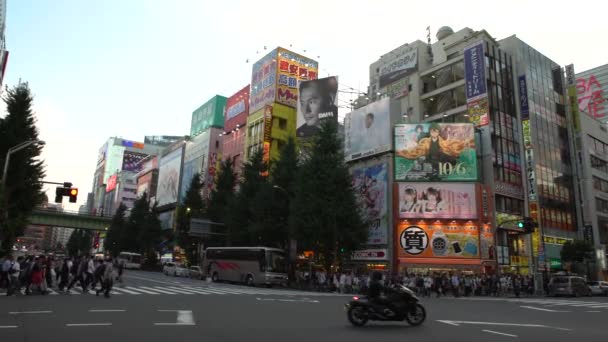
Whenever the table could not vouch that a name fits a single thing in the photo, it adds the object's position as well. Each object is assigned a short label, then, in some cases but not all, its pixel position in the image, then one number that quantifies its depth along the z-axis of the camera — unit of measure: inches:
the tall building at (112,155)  6003.9
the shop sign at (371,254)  1596.9
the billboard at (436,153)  1614.2
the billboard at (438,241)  1539.1
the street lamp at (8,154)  906.1
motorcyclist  411.5
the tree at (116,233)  2768.2
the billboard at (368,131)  1723.7
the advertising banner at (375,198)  1628.9
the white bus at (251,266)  1250.0
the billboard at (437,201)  1576.0
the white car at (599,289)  1355.8
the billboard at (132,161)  5252.0
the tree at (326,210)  1238.3
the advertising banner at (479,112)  1806.1
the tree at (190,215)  2000.5
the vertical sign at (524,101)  1942.7
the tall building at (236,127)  2741.1
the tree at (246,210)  1477.6
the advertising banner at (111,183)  5413.4
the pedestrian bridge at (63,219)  2630.4
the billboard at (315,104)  2154.3
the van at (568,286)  1188.5
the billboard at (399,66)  2272.4
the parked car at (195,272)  1615.8
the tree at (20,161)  1083.3
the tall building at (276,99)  2438.5
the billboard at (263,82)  2475.4
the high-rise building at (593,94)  3347.4
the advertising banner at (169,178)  3452.3
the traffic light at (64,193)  856.9
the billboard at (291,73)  2472.9
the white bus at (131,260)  2358.5
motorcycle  411.5
